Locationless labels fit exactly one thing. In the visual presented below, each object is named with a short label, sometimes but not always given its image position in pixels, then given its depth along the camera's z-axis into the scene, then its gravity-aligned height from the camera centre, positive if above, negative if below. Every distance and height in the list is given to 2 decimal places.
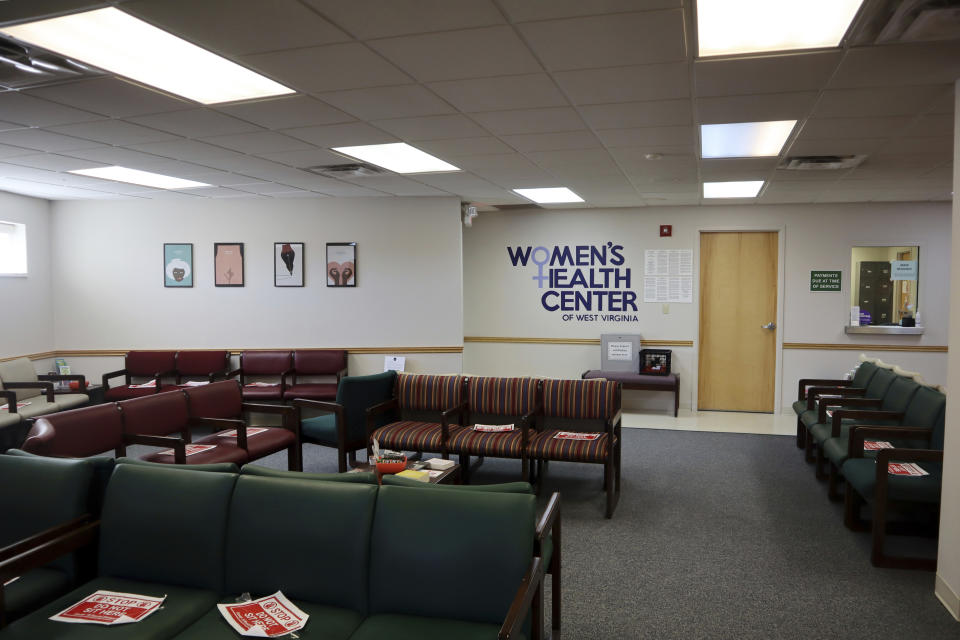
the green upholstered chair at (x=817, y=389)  5.70 -0.83
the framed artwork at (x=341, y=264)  7.48 +0.42
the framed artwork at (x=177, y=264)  7.60 +0.41
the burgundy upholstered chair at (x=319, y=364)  7.38 -0.78
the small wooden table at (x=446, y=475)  3.75 -1.09
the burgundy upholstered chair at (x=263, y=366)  7.35 -0.81
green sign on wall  7.72 +0.26
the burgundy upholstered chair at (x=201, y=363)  7.41 -0.78
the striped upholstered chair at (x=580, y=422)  4.53 -1.00
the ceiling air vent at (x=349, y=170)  5.47 +1.17
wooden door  7.93 -0.26
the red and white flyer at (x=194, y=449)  4.40 -1.09
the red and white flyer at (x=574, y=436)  4.79 -1.06
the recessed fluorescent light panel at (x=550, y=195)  6.80 +1.20
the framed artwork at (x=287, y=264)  7.52 +0.42
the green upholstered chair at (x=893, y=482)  3.55 -1.07
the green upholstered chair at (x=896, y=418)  4.16 -0.85
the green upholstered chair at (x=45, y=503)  2.60 -0.89
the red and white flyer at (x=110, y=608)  2.22 -1.15
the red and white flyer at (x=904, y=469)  3.71 -1.02
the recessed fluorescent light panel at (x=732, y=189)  6.20 +1.18
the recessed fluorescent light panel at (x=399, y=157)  4.81 +1.17
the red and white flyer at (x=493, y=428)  5.04 -1.05
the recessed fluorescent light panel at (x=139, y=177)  5.78 +1.18
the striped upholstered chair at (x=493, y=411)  4.78 -0.95
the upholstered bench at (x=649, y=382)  7.65 -1.01
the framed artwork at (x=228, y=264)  7.56 +0.42
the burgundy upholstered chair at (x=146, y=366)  7.37 -0.82
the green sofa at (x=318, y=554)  2.19 -0.97
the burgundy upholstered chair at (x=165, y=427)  4.24 -0.98
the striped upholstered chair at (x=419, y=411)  4.93 -0.98
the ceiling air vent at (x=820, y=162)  4.90 +1.12
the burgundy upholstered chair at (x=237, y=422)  4.77 -1.01
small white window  7.04 +0.56
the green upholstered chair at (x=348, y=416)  5.21 -1.00
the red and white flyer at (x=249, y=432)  5.07 -1.12
